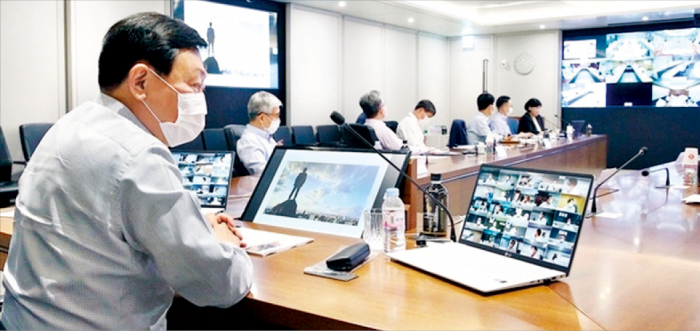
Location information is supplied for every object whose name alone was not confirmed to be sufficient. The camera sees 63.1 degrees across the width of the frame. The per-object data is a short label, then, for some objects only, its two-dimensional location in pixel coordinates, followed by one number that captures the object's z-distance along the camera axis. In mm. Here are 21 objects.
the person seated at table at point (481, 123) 6477
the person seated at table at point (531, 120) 7387
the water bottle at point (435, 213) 1642
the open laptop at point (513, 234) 1209
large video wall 8438
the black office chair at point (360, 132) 4523
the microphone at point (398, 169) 1529
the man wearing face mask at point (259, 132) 3700
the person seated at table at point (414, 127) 5805
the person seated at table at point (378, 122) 5230
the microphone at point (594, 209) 2170
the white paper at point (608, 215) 2152
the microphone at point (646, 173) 3050
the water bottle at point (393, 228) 1483
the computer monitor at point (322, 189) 1700
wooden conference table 999
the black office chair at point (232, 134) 4086
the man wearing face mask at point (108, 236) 960
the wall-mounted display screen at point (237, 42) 6031
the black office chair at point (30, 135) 4223
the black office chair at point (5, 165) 4105
